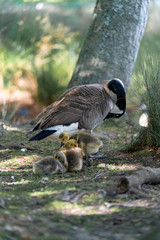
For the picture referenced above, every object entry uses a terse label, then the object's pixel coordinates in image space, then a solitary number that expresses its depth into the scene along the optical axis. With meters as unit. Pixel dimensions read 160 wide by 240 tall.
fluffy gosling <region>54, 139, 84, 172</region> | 8.54
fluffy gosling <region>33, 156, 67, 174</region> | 8.23
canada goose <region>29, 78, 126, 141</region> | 10.37
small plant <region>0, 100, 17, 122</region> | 15.91
